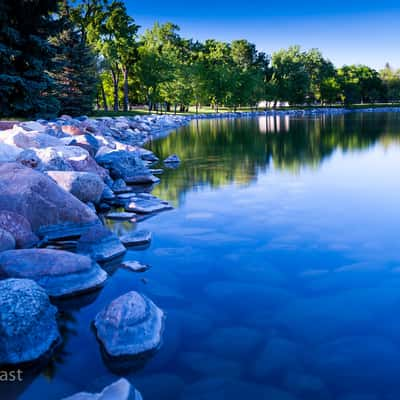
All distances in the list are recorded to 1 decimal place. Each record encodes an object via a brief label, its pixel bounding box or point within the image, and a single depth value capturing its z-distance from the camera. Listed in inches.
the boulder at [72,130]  665.6
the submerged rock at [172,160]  636.7
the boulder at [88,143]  526.6
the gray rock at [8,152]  380.6
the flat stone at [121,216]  326.6
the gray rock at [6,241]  216.1
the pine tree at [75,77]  1194.6
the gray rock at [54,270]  191.5
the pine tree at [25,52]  702.5
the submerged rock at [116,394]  122.6
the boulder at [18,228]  237.3
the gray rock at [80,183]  327.9
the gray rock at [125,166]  480.9
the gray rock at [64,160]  368.8
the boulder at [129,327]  152.3
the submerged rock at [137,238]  267.1
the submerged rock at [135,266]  228.7
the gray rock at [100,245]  238.1
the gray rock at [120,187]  423.8
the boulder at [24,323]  147.3
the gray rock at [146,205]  345.4
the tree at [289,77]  3213.6
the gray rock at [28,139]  456.1
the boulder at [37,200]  263.6
